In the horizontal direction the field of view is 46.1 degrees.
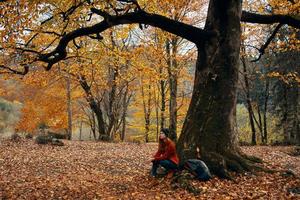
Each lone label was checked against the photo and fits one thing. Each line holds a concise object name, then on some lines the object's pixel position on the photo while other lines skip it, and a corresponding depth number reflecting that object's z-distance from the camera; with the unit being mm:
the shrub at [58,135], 23880
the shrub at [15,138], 19769
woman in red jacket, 9984
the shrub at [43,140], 18984
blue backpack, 9461
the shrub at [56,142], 18833
